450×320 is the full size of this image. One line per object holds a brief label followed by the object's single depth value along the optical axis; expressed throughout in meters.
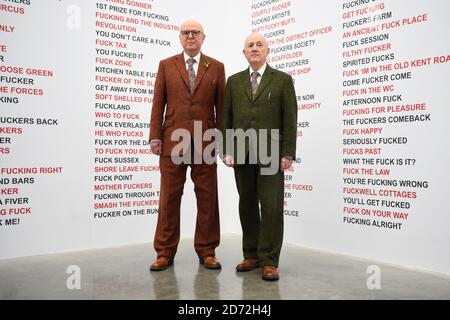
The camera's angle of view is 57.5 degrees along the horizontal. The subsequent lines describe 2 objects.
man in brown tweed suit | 2.89
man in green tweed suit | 2.72
